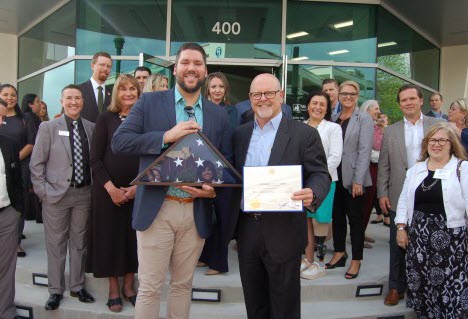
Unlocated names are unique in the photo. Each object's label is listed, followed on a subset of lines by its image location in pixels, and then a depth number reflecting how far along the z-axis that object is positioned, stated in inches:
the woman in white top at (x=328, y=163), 170.6
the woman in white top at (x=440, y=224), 141.9
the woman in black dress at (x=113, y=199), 144.0
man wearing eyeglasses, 103.8
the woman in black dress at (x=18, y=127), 204.5
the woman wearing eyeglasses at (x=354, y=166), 171.0
